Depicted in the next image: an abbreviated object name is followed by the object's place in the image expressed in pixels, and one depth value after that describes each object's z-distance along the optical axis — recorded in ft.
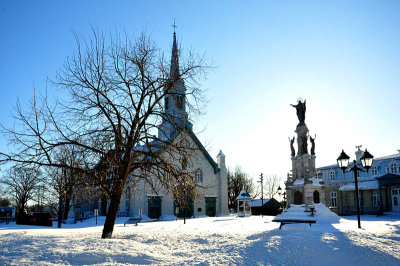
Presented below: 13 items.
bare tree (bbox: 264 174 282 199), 243.27
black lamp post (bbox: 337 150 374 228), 46.96
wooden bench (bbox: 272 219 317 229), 54.46
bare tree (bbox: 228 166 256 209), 212.84
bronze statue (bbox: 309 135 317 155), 94.99
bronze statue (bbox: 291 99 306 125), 99.04
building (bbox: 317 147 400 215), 113.29
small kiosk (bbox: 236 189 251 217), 122.82
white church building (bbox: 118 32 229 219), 114.73
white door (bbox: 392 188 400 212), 112.88
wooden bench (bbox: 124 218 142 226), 80.71
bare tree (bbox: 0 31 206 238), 38.85
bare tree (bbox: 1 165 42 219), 134.60
